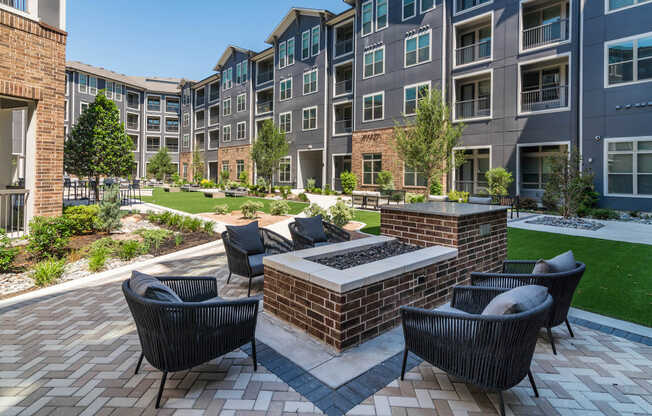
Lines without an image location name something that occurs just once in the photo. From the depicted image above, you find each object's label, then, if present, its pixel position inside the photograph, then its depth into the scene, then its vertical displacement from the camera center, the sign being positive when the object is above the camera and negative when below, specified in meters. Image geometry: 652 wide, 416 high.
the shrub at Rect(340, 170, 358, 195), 22.97 +1.26
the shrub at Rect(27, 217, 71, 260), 6.45 -0.77
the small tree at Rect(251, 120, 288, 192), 23.89 +3.58
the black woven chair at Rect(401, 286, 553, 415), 2.34 -1.04
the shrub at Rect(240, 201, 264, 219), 12.38 -0.35
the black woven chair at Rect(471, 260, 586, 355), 3.29 -0.85
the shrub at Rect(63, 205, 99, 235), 8.65 -0.53
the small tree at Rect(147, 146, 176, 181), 38.81 +3.79
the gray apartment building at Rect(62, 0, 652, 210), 14.24 +6.69
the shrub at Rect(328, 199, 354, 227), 10.15 -0.42
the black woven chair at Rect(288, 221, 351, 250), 6.01 -0.69
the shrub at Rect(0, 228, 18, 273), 5.76 -0.98
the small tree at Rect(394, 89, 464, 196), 14.94 +2.85
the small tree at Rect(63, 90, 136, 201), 13.98 +2.28
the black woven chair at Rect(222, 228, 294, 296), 5.00 -0.88
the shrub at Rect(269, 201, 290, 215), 13.34 -0.33
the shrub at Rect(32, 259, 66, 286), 5.39 -1.23
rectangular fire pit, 3.31 -0.97
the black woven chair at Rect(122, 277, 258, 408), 2.52 -1.03
